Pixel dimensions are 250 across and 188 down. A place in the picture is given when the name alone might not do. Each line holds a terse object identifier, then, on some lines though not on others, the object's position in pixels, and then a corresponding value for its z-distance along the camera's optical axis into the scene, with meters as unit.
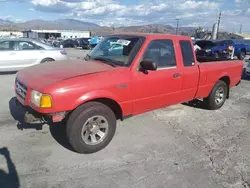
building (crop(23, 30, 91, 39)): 75.30
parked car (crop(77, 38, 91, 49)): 31.07
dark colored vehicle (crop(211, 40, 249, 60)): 19.06
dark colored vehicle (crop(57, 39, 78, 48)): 33.96
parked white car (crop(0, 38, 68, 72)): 8.80
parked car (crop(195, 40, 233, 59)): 18.56
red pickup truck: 3.26
